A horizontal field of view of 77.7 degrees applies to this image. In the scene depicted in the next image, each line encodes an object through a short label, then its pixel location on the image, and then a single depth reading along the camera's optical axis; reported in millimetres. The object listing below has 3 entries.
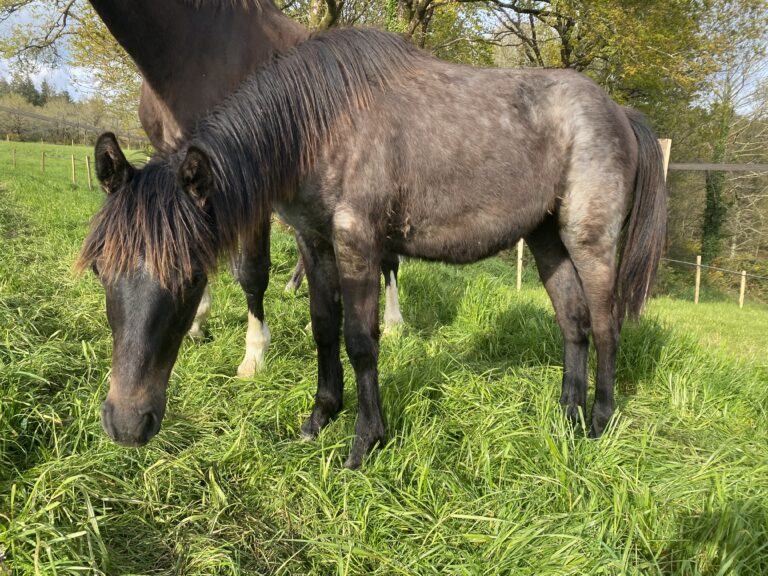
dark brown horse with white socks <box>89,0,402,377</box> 2688
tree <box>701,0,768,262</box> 15938
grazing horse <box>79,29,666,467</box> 1726
